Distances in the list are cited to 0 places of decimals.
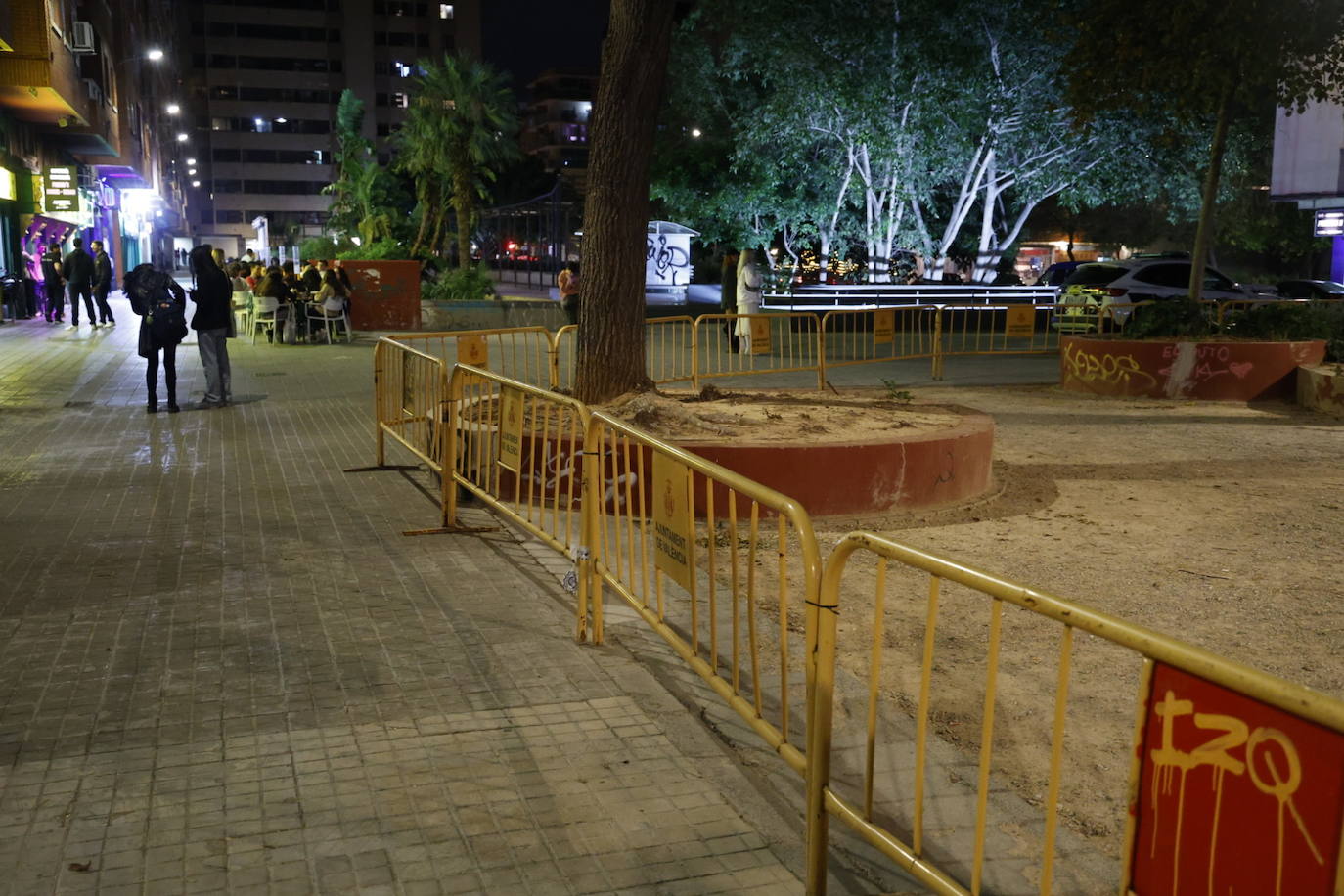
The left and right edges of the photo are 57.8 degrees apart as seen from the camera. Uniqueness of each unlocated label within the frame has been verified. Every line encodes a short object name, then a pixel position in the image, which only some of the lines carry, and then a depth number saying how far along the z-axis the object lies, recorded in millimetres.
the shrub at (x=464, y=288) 30141
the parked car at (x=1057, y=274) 33469
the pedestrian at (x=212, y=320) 13453
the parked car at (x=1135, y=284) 25469
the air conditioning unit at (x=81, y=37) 29078
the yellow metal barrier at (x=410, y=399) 8797
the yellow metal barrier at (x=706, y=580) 3924
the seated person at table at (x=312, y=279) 25395
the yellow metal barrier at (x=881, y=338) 19078
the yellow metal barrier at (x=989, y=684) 2114
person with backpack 13047
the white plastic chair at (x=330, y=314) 23156
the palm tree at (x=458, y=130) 43438
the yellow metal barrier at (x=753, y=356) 17750
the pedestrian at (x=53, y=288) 27922
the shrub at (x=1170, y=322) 16812
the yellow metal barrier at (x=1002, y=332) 20312
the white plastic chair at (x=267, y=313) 22766
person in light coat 20031
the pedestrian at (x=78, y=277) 25938
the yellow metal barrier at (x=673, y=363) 16594
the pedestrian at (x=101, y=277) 26344
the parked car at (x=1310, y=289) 30203
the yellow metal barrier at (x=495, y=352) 9352
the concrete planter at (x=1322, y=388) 14703
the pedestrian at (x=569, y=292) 22188
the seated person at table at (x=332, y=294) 23203
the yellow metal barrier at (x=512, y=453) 6746
